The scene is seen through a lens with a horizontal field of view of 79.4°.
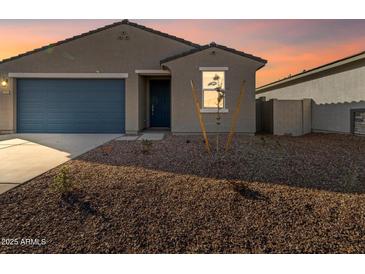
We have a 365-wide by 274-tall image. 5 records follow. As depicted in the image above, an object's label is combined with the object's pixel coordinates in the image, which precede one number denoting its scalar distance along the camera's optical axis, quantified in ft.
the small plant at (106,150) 21.93
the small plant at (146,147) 21.54
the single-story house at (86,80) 38.86
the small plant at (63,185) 11.81
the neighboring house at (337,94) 33.83
